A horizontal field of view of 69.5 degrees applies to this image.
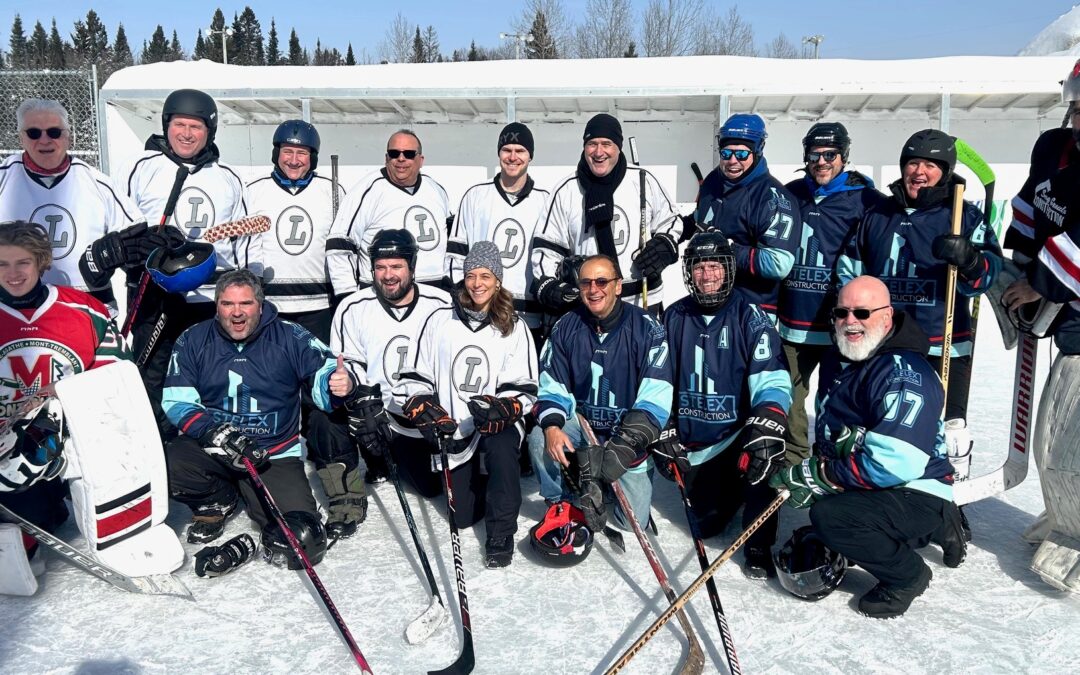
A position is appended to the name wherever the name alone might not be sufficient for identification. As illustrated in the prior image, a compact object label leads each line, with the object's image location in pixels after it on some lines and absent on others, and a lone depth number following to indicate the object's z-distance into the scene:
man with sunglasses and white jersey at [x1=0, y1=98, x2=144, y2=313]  3.33
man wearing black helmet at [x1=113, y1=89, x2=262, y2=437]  3.66
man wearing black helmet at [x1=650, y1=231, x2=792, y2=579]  2.91
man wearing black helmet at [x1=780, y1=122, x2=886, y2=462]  3.40
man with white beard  2.47
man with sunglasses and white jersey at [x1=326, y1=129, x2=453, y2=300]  3.85
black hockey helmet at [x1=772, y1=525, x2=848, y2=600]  2.64
